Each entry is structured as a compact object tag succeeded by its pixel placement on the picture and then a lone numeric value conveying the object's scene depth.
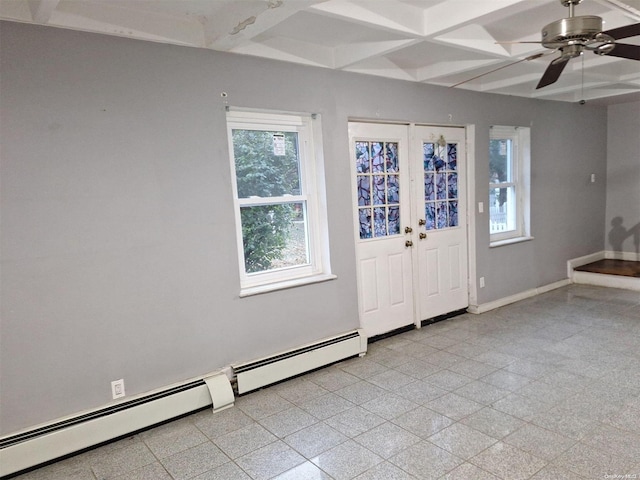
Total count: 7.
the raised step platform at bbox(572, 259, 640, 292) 5.42
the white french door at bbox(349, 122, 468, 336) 3.96
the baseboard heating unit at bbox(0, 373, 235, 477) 2.31
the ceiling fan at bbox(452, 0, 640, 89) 2.11
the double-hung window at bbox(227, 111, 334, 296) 3.22
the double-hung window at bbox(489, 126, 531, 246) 5.20
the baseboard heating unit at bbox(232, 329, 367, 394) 3.09
